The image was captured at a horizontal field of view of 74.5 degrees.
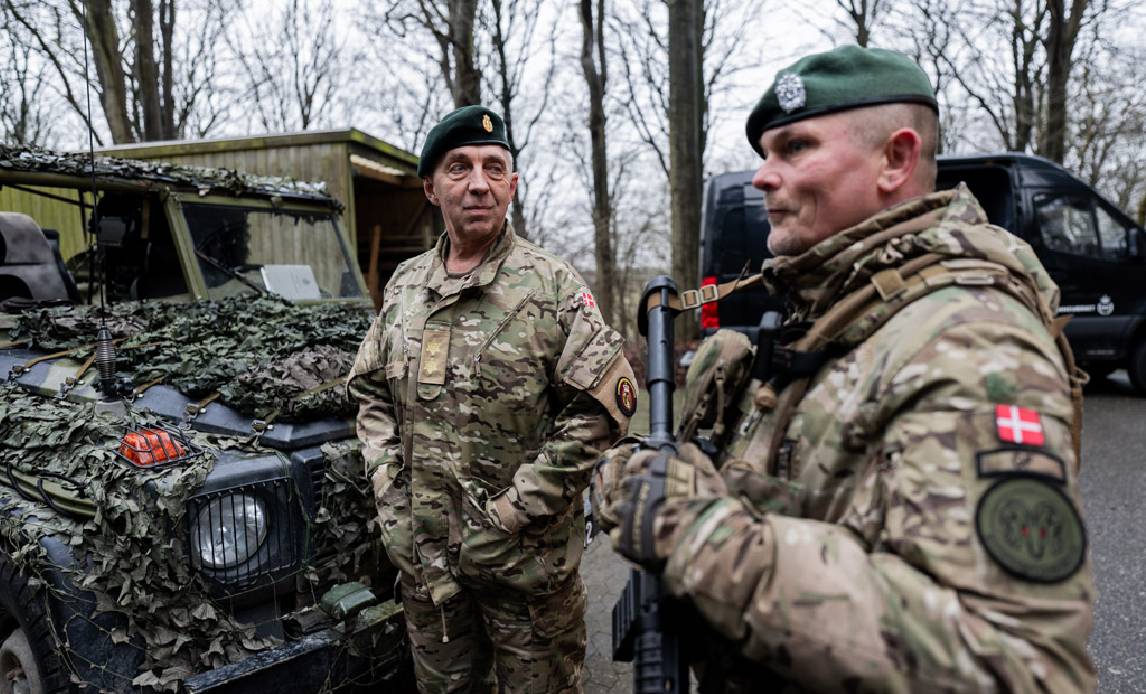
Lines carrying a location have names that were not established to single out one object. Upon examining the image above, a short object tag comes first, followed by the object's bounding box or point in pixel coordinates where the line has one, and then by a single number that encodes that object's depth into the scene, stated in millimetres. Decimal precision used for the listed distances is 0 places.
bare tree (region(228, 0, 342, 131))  21806
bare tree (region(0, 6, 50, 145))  17953
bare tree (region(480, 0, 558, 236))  14953
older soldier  2055
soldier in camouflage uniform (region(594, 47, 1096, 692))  903
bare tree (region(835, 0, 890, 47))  16016
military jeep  1968
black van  7656
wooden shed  7379
